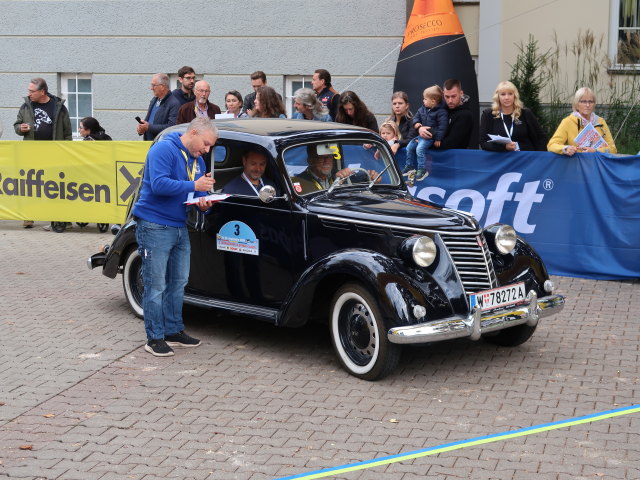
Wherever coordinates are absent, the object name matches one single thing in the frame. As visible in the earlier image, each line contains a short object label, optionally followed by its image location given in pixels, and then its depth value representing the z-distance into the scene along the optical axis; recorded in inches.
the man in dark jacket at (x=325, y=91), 498.3
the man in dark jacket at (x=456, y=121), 445.4
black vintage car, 273.9
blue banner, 408.5
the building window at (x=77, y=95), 733.9
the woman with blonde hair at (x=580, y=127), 424.8
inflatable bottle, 589.0
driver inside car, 309.7
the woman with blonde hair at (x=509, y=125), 430.9
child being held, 445.1
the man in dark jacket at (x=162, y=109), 527.2
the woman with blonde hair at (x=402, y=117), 458.0
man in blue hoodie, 298.0
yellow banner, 541.6
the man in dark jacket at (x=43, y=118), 581.9
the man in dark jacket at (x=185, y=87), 534.3
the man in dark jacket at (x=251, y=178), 311.3
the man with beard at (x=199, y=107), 501.7
